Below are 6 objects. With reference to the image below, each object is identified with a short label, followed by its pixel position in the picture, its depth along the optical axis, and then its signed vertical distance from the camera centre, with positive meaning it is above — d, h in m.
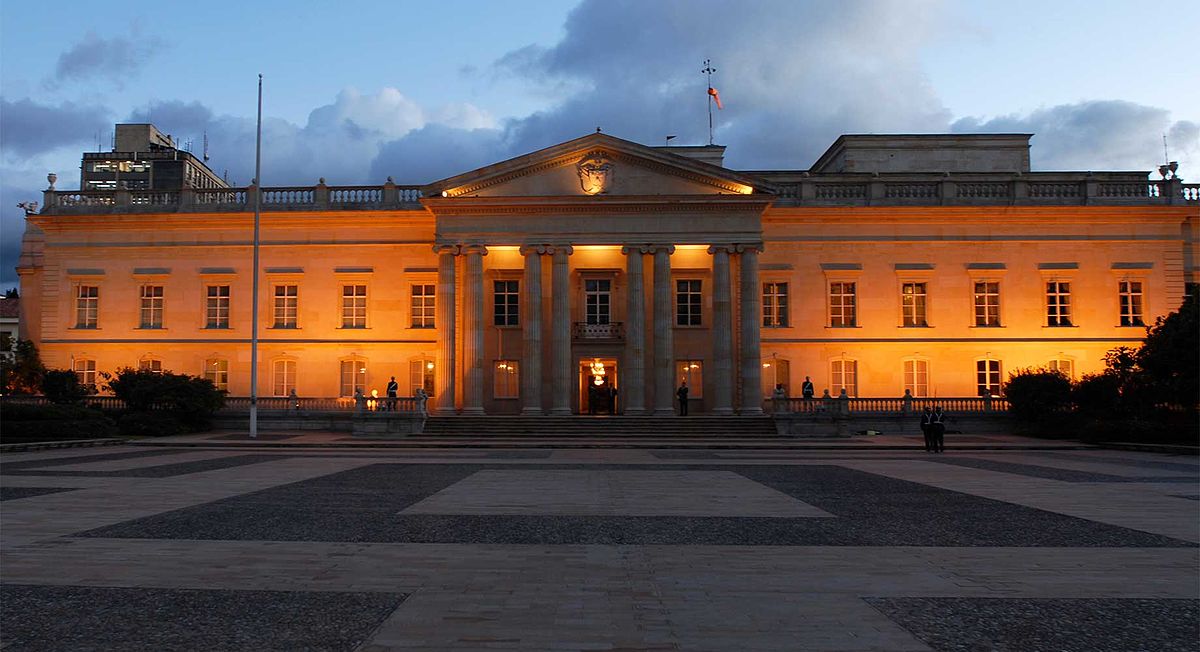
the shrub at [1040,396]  36.06 -1.19
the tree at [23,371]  42.84 +0.32
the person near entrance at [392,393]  36.41 -0.86
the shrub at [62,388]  39.40 -0.55
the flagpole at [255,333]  33.41 +1.80
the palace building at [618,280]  39.75 +4.92
